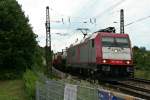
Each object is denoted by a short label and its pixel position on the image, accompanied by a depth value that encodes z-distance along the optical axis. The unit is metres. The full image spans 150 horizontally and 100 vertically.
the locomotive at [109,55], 29.02
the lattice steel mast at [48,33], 57.31
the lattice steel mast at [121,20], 49.03
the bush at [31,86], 19.66
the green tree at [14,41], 37.53
